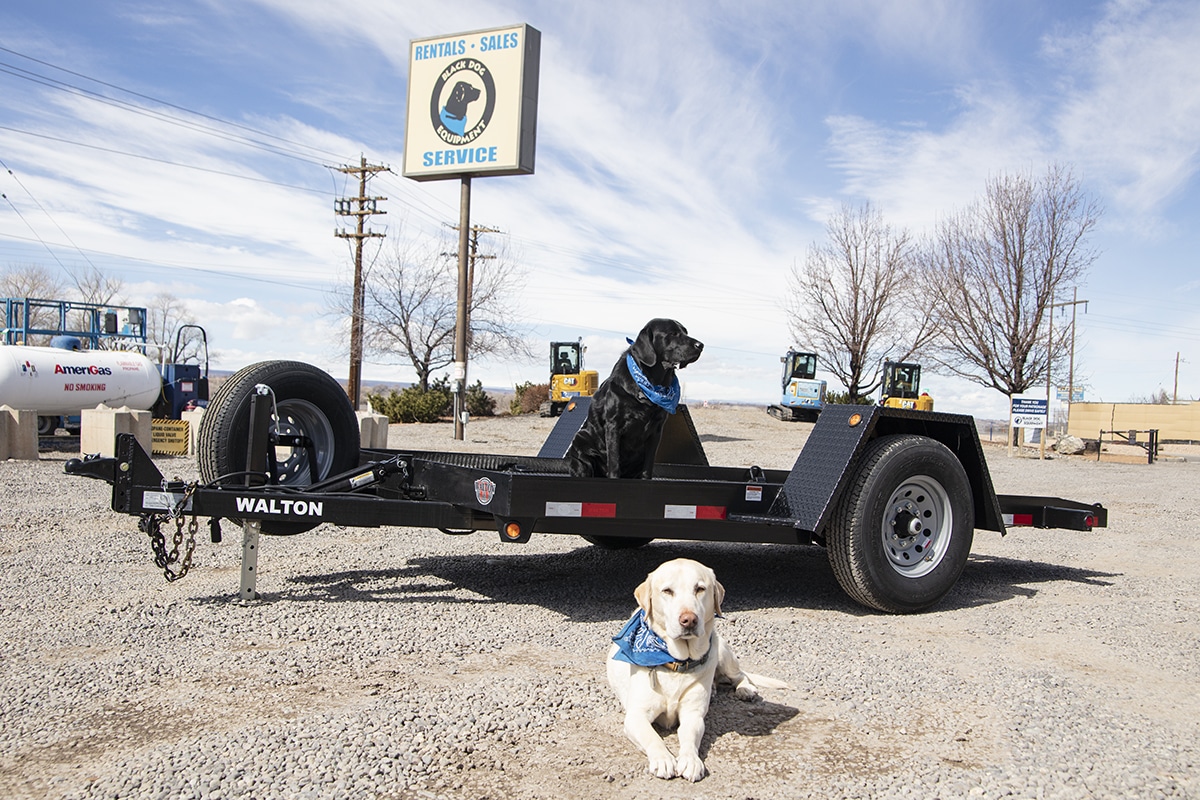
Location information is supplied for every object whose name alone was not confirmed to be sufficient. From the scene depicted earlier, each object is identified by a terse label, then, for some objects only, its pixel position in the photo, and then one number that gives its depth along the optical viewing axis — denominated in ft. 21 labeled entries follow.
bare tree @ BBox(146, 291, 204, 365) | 71.16
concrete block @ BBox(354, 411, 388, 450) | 54.85
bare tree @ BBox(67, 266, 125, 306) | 176.76
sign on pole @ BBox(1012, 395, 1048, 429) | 81.56
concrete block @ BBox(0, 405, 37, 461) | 43.70
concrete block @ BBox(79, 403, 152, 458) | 45.03
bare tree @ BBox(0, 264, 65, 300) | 169.86
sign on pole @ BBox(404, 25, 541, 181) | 68.54
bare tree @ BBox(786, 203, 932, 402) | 123.95
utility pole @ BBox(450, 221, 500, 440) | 72.33
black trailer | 14.64
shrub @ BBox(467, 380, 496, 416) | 116.26
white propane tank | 56.18
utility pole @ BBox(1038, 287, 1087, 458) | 81.19
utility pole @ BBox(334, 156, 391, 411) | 129.70
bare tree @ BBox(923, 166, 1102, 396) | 108.27
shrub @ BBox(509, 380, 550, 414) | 126.82
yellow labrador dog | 9.61
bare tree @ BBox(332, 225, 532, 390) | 133.28
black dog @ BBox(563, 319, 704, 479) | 16.83
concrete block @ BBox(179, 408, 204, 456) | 50.44
